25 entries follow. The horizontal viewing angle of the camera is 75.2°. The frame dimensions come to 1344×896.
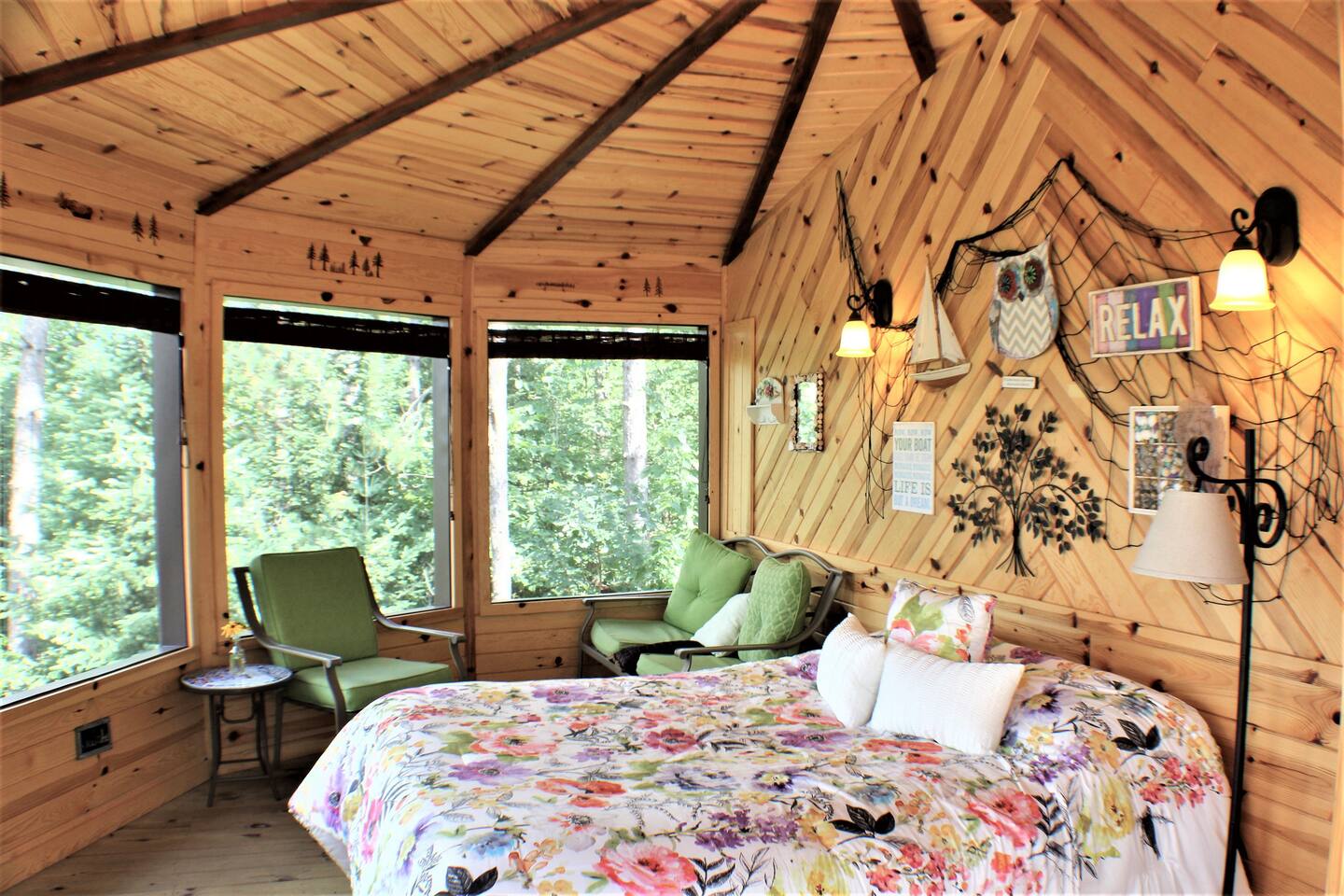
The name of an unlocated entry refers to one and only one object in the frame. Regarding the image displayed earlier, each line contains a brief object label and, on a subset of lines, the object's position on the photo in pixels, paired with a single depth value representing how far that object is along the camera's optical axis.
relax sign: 2.53
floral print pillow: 2.74
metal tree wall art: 2.90
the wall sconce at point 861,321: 3.71
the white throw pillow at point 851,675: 2.76
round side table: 3.59
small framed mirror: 4.32
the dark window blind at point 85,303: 3.22
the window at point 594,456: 5.05
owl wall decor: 2.97
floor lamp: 2.11
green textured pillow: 3.77
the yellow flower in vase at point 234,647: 3.79
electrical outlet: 3.36
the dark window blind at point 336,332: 4.22
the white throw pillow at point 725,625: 4.03
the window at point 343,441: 4.23
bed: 1.89
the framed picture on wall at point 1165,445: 2.47
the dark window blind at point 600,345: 5.01
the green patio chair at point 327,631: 3.81
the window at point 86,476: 3.25
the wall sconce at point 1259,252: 2.22
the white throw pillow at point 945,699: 2.43
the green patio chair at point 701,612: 3.84
